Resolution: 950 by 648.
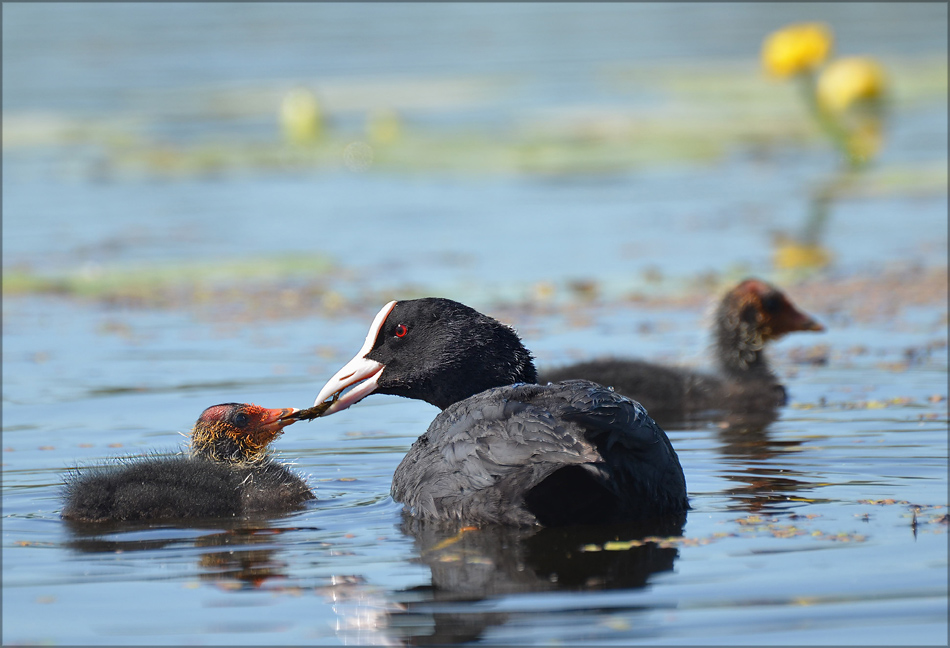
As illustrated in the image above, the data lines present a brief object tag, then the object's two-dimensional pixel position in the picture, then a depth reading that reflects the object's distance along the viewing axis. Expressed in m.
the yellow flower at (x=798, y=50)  14.22
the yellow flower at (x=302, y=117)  19.48
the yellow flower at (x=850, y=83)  17.12
